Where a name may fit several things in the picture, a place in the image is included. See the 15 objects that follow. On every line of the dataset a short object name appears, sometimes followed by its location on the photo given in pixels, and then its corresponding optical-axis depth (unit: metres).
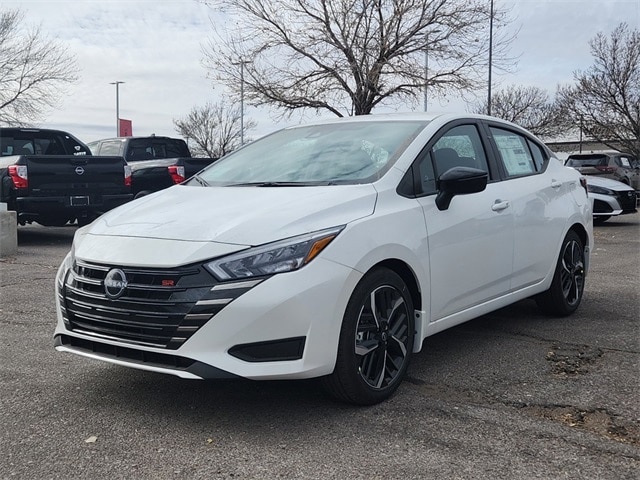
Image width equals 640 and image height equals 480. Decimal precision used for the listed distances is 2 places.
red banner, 29.96
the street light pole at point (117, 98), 45.81
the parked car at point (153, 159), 12.70
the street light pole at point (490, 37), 19.75
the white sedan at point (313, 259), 3.23
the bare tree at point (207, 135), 52.94
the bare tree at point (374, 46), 19.05
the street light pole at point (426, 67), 19.19
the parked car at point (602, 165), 20.98
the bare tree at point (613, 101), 31.05
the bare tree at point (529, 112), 44.34
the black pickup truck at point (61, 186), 10.25
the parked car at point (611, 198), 14.12
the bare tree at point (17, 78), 29.67
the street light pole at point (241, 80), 19.97
